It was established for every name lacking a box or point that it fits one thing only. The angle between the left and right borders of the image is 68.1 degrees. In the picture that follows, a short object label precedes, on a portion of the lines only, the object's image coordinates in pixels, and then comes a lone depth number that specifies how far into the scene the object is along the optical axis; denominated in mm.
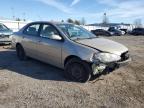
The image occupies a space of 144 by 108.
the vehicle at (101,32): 17802
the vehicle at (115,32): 18648
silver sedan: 2740
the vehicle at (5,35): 6248
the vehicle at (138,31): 19347
